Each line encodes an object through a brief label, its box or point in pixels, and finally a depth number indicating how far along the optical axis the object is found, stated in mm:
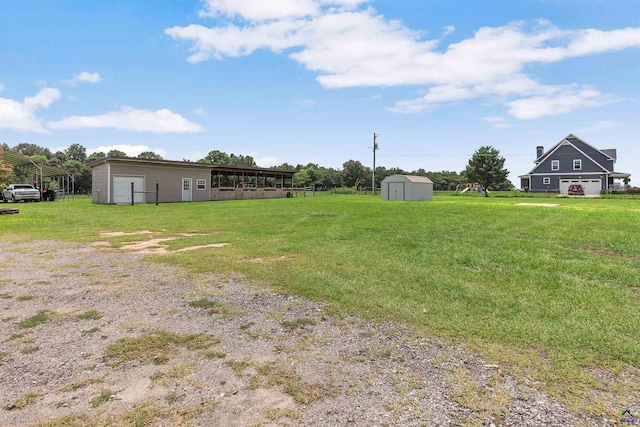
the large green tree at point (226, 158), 69812
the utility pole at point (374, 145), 45738
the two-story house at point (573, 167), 42194
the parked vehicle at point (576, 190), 37134
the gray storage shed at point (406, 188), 29031
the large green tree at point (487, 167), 39562
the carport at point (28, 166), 25278
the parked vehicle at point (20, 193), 25780
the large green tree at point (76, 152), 98188
